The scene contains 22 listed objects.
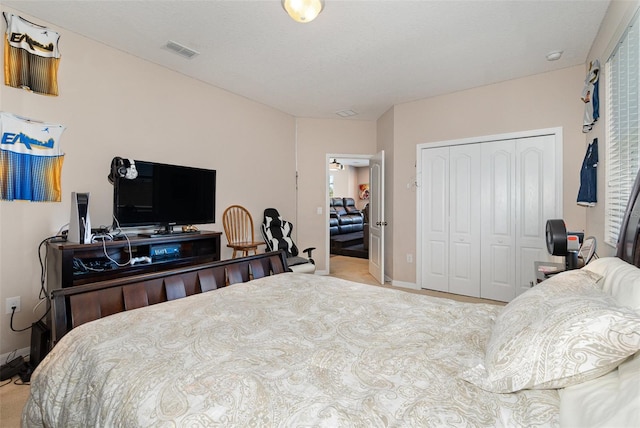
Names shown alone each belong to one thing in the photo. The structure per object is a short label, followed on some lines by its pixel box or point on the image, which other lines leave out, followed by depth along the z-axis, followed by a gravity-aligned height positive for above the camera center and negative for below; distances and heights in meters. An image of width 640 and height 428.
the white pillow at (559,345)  0.71 -0.36
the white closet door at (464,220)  3.98 -0.17
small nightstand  2.16 -0.48
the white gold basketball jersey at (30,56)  2.32 +1.24
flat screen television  2.74 +0.13
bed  0.71 -0.49
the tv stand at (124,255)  2.22 -0.41
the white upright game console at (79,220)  2.32 -0.07
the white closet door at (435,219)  4.20 -0.16
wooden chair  3.86 -0.28
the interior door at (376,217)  4.57 -0.15
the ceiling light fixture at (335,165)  8.29 +1.25
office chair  4.34 -0.35
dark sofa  8.34 -0.25
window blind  1.83 +0.55
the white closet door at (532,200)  3.51 +0.08
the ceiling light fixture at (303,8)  2.03 +1.37
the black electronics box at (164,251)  2.80 -0.40
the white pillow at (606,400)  0.55 -0.41
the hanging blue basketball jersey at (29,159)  2.29 +0.42
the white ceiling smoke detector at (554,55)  3.00 +1.53
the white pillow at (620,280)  0.95 -0.27
